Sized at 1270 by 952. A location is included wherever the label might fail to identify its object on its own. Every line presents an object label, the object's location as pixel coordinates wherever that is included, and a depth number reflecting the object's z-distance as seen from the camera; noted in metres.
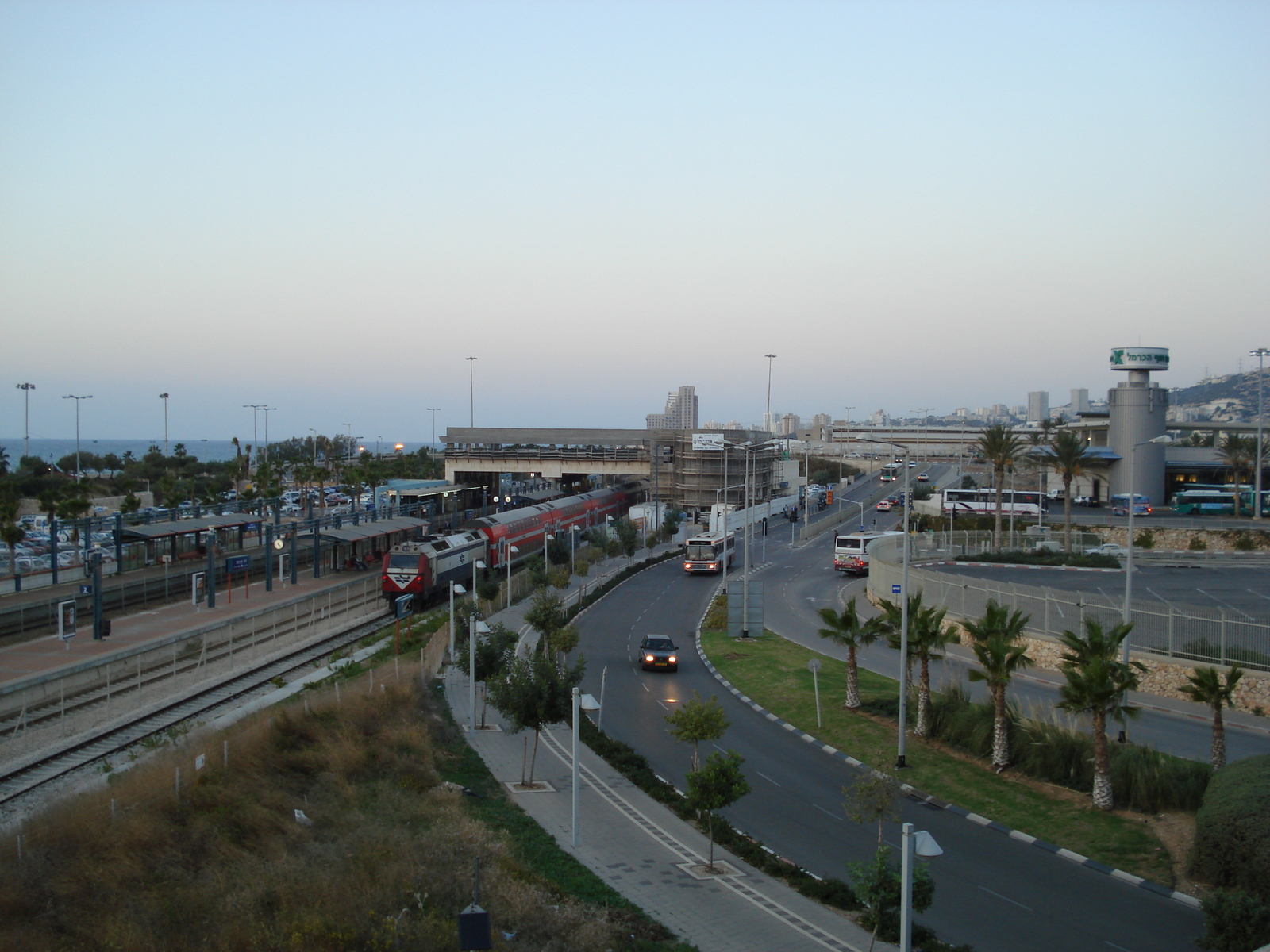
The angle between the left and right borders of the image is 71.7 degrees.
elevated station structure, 84.75
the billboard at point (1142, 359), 72.31
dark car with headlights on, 31.27
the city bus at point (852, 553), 52.59
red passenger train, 39.81
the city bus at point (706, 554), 54.72
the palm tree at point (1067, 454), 52.66
